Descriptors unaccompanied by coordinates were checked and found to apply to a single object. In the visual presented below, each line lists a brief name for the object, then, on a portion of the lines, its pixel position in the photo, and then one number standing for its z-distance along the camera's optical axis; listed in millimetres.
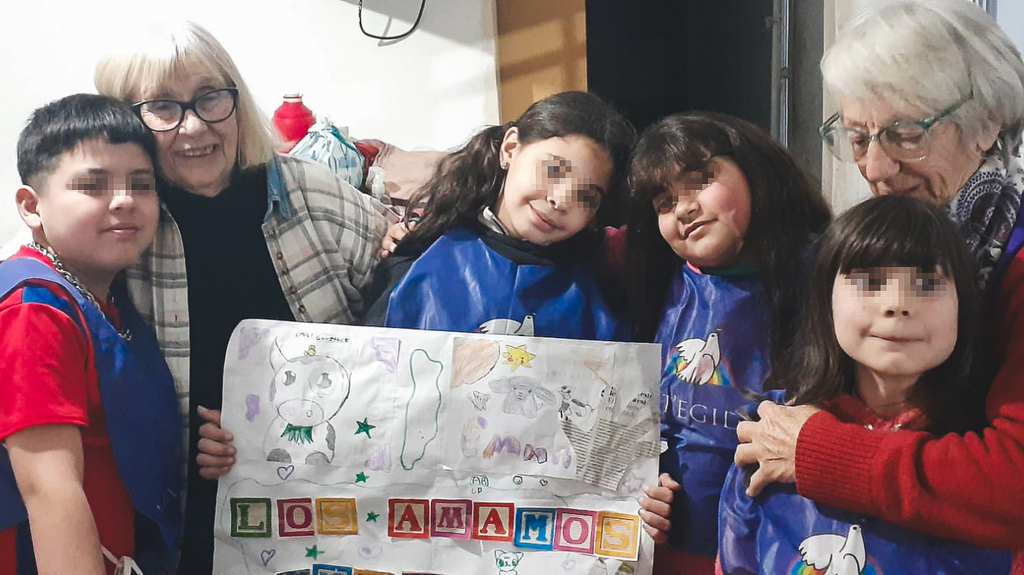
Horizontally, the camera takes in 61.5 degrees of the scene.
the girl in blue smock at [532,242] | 1083
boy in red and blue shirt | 910
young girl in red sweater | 854
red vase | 2133
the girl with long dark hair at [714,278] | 1004
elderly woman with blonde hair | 1090
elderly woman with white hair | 828
